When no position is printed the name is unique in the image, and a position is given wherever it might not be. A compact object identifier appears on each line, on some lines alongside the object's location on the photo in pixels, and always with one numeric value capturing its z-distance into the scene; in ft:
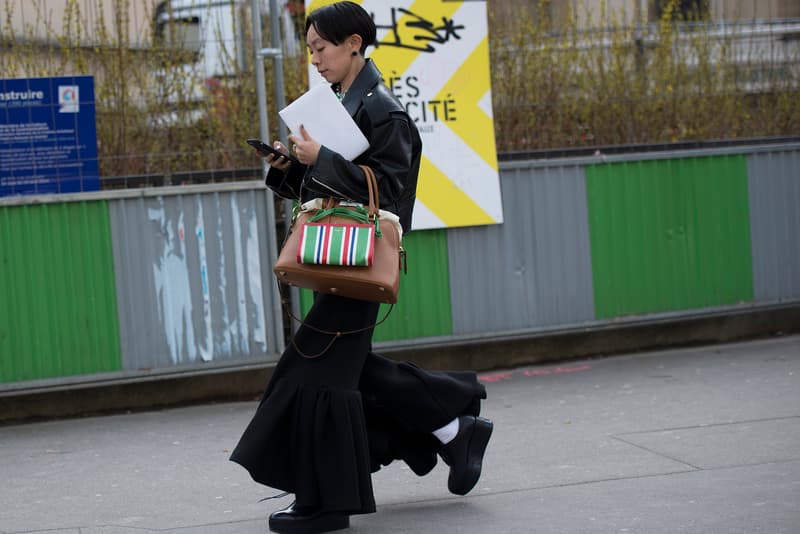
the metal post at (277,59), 43.53
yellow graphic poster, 45.38
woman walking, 25.56
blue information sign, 41.00
